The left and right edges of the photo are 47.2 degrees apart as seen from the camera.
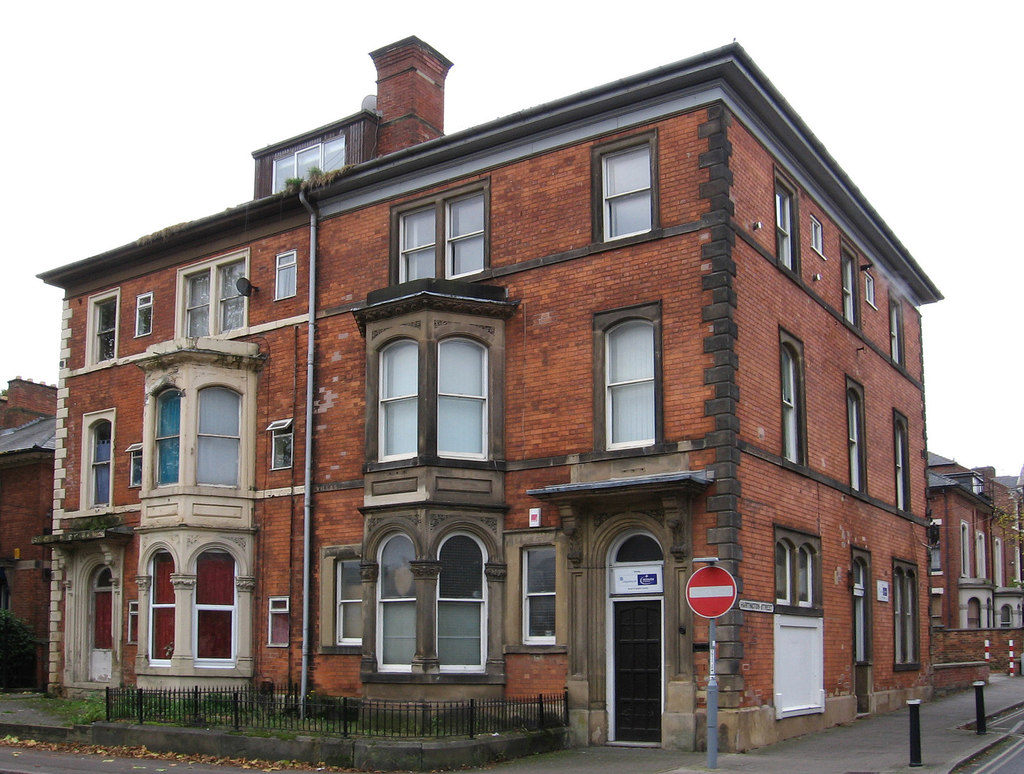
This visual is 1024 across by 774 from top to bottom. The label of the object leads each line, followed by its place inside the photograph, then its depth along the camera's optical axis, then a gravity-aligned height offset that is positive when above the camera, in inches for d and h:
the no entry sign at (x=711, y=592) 572.1 -27.5
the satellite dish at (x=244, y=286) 948.9 +201.2
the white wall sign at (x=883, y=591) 957.2 -45.1
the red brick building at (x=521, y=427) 716.7 +76.2
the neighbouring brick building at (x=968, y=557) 1935.3 -36.5
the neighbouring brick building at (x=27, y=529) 1258.0 +8.4
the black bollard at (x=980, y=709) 733.3 -108.8
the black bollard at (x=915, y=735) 584.1 -98.9
